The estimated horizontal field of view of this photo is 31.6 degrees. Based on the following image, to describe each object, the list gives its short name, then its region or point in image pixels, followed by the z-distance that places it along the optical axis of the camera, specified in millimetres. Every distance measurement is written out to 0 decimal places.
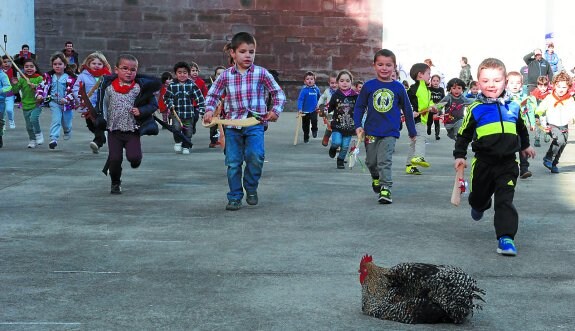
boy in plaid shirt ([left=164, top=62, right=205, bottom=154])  16906
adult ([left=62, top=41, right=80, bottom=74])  29589
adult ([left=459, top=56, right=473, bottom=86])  34888
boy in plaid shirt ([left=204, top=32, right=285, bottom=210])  9773
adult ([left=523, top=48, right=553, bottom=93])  28953
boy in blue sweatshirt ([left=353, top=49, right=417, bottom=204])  10617
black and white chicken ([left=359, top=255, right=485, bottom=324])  5176
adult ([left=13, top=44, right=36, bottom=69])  27969
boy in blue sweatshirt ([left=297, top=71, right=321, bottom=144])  19531
